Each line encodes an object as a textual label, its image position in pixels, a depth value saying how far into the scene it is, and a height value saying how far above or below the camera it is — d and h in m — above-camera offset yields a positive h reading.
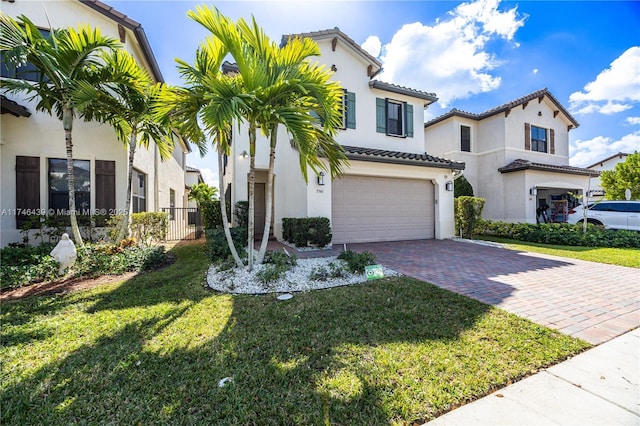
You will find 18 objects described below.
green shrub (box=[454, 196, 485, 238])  12.01 +0.00
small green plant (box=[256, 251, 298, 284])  5.33 -1.14
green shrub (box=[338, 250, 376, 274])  6.08 -1.09
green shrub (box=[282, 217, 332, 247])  9.14 -0.59
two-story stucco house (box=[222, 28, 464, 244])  10.53 +1.72
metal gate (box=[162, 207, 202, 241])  13.51 -0.68
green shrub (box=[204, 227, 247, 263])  6.91 -0.86
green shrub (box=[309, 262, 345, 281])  5.67 -1.28
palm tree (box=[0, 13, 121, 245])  6.05 +3.73
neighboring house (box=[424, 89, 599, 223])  16.19 +4.16
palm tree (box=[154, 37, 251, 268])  4.26 +2.07
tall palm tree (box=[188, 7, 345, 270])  4.65 +2.35
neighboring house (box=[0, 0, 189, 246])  8.05 +1.99
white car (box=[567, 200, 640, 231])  12.41 -0.08
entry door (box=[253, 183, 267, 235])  12.67 +0.48
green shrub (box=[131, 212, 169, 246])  9.05 -0.43
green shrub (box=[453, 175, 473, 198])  15.89 +1.49
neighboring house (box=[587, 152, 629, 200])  28.44 +5.61
